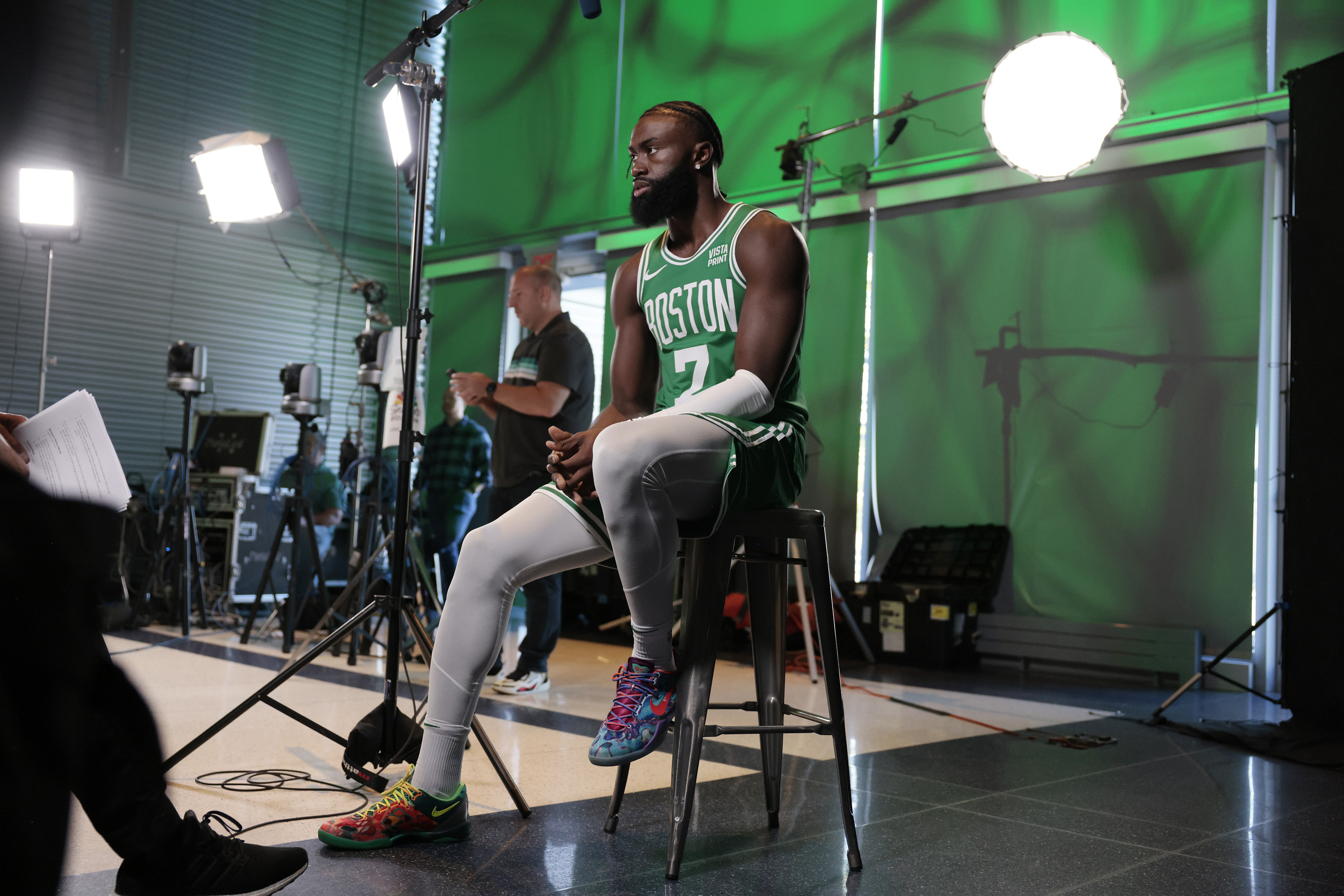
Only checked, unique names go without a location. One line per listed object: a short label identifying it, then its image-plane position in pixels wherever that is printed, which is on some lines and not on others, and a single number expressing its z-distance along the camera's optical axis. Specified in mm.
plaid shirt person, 5164
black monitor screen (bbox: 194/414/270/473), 6953
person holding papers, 854
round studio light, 4770
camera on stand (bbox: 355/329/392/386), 4828
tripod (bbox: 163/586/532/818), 2154
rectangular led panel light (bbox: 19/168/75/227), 5992
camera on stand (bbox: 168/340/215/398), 5520
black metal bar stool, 1831
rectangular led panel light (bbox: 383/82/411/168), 2768
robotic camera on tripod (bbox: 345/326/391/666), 4690
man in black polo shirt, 3953
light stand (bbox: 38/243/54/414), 5488
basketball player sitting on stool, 1770
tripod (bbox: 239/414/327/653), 5047
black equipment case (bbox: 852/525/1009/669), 5730
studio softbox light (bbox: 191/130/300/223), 5516
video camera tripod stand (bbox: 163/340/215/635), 5523
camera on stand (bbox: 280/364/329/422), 5461
